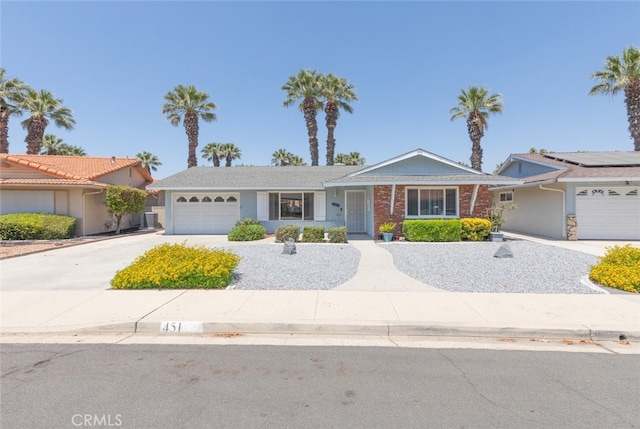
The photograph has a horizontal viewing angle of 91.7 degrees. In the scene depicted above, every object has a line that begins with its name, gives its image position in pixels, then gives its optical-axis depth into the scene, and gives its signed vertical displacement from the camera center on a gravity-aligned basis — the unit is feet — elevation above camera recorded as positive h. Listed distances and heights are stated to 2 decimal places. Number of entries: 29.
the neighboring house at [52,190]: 53.26 +4.18
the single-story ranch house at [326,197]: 48.60 +2.48
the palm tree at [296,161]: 150.73 +25.25
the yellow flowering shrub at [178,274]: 21.93 -4.35
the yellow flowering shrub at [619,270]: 21.36 -4.52
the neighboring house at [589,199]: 46.68 +1.52
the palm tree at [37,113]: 82.48 +27.83
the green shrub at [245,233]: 48.66 -3.33
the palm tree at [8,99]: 77.25 +28.64
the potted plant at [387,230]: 46.60 -2.95
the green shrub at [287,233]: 45.91 -3.21
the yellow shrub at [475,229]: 45.91 -2.87
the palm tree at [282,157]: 147.30 +26.13
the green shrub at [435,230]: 45.67 -2.96
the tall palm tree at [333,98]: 90.33 +33.52
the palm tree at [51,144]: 105.19 +23.89
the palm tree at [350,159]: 144.56 +24.56
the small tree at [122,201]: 57.06 +2.32
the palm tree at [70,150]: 109.91 +23.62
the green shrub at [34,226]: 48.39 -1.96
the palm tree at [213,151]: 140.56 +27.73
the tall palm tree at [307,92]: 88.38 +34.16
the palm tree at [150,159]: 122.31 +21.70
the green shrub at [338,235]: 44.98 -3.48
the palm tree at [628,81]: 72.18 +30.29
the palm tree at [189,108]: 88.07 +29.93
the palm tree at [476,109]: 84.74 +27.87
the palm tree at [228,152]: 141.38 +27.65
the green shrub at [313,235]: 45.55 -3.49
